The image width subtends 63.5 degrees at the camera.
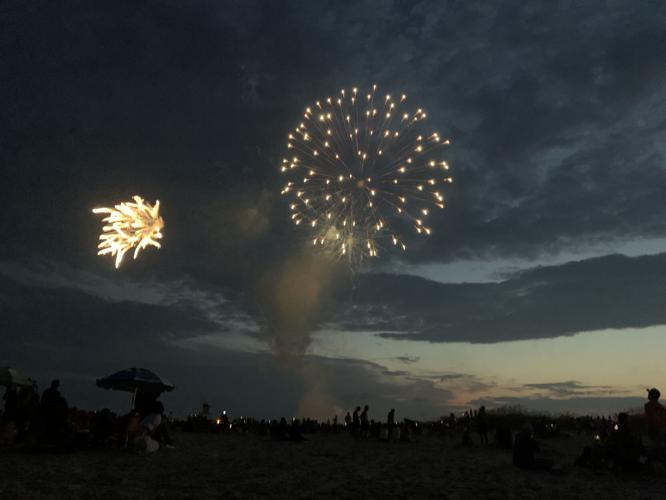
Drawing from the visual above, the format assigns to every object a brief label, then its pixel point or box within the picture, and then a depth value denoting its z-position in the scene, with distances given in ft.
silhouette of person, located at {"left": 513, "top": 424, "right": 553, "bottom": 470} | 44.55
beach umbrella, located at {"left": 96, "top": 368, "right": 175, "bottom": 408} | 58.95
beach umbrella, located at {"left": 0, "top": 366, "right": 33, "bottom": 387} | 73.67
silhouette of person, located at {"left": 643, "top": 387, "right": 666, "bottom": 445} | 43.68
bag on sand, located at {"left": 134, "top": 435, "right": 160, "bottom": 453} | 47.26
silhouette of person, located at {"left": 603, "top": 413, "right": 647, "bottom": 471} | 41.68
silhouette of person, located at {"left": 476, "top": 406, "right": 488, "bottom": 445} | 79.61
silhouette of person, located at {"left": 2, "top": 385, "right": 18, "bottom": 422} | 54.70
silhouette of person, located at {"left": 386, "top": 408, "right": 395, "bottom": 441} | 82.94
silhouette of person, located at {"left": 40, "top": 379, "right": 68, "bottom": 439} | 45.03
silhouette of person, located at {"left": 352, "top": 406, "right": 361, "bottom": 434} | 91.95
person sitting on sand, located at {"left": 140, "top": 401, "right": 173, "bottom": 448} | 49.78
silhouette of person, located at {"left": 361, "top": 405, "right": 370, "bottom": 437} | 88.94
